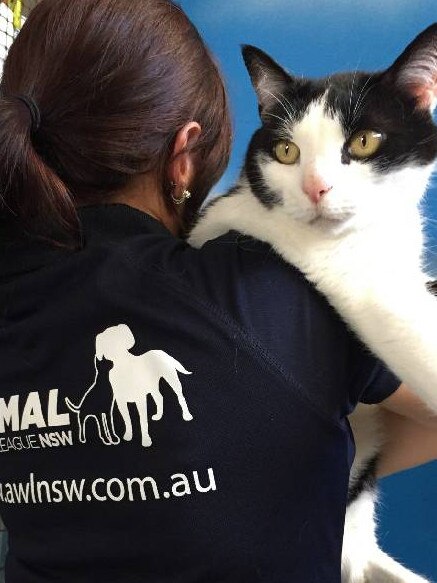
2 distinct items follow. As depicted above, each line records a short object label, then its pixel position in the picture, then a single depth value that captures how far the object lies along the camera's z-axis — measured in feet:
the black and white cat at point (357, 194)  2.27
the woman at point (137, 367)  2.13
